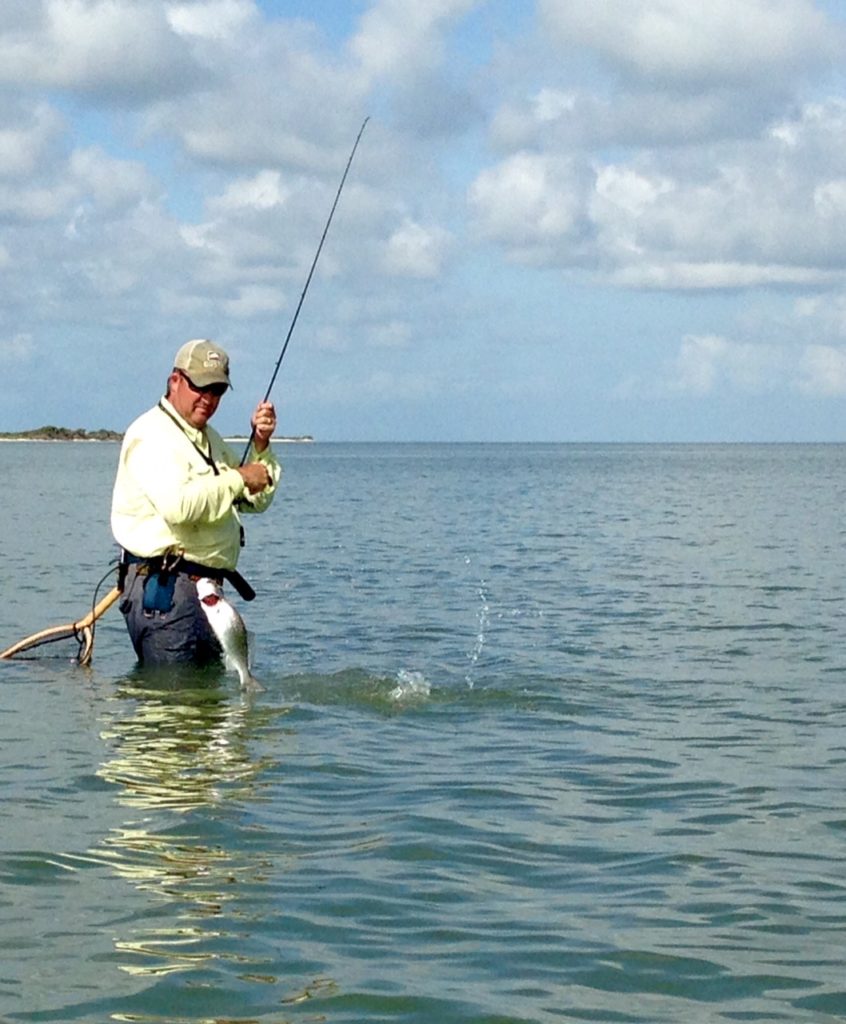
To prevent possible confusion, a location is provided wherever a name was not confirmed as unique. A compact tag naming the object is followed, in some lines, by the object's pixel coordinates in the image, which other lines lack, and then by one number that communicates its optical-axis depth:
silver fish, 11.08
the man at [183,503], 10.48
